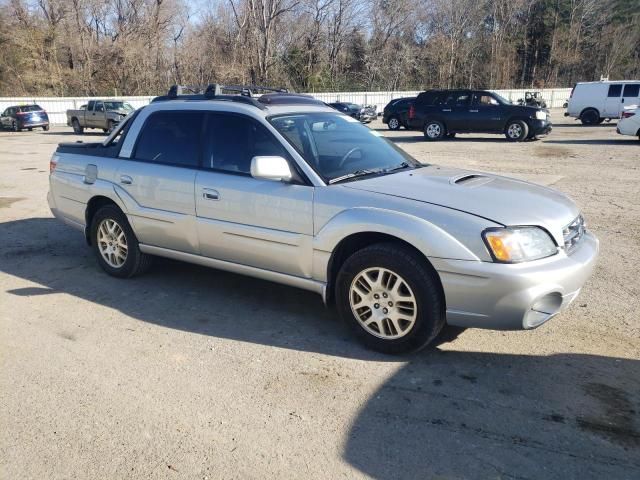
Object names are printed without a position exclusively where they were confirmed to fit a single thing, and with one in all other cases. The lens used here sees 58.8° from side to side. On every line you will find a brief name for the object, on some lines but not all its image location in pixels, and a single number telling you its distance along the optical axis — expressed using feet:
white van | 83.41
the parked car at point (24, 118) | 101.19
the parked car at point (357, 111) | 100.94
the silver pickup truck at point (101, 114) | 86.99
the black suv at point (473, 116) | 66.74
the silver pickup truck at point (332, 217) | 12.00
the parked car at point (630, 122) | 60.03
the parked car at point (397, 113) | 86.99
